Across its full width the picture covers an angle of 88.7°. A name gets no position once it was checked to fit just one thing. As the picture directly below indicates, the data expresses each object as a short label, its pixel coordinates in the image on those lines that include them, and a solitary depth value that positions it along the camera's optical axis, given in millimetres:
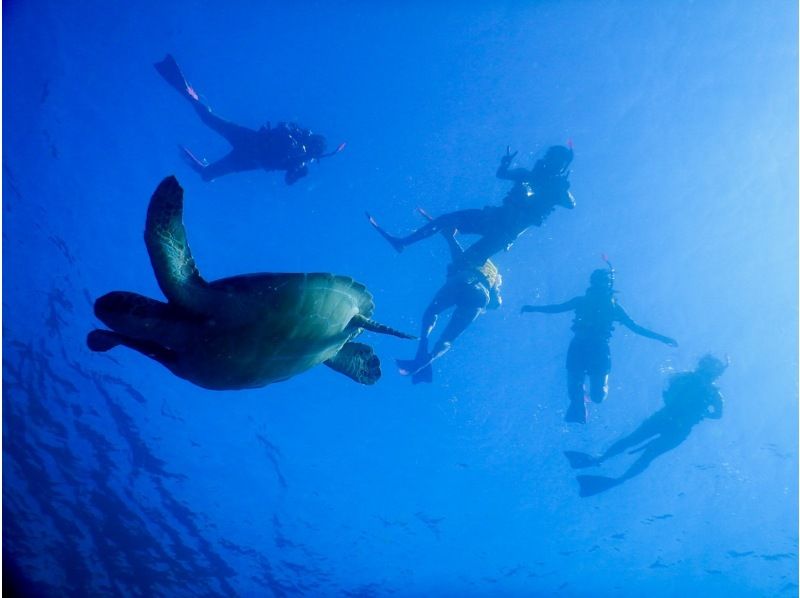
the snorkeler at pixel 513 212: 11375
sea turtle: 3322
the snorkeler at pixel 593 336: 11930
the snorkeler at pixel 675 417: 14438
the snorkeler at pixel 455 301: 11836
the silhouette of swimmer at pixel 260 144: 12977
